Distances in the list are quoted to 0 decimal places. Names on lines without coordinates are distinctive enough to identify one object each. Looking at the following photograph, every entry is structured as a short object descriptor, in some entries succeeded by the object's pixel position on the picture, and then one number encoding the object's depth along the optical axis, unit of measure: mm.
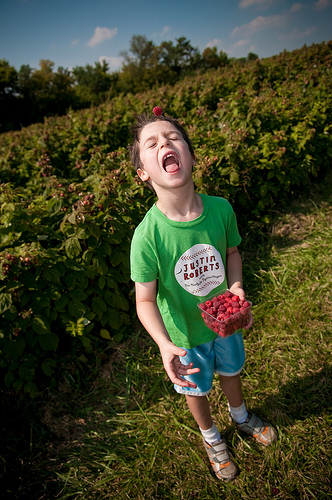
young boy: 1248
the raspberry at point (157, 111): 1396
